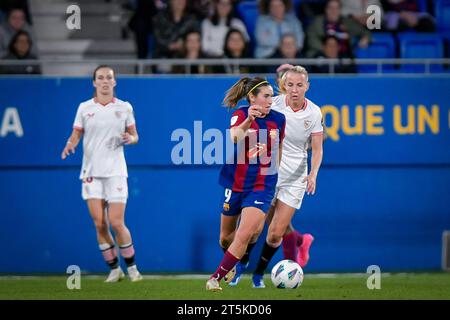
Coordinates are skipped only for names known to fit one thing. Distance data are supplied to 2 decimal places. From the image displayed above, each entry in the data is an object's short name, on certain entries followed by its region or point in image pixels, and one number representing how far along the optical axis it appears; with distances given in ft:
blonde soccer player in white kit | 41.04
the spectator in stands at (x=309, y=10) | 56.39
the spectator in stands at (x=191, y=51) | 51.90
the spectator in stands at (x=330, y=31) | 52.49
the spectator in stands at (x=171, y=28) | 52.85
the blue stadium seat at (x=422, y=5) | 57.62
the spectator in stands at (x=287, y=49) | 51.60
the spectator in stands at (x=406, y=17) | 56.65
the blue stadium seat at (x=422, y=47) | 55.31
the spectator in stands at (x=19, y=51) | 51.60
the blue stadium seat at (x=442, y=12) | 57.89
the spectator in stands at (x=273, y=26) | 53.31
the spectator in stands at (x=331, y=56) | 52.01
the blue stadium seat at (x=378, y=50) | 55.21
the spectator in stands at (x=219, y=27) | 53.47
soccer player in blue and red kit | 37.24
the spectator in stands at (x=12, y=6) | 55.77
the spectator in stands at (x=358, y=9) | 55.52
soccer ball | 40.06
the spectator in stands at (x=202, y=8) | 55.26
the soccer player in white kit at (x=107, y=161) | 43.93
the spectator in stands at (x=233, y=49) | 51.88
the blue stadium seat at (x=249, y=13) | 55.72
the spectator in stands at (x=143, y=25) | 54.24
